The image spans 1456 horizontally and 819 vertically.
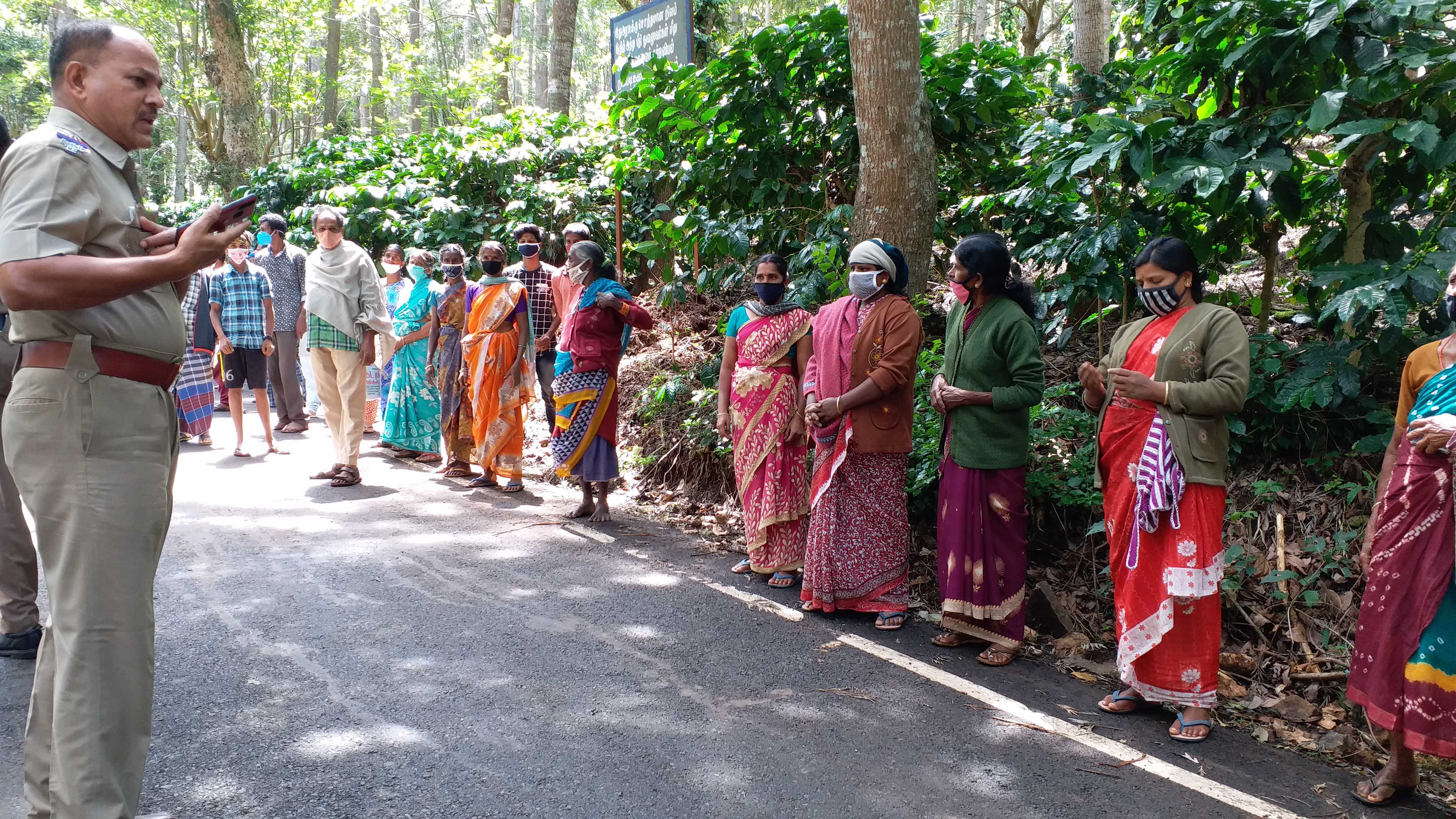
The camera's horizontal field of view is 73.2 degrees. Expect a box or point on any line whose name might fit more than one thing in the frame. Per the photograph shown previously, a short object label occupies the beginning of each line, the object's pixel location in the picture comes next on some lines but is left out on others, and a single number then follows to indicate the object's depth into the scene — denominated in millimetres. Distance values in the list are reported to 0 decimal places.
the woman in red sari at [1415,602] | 3299
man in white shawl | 8281
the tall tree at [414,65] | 26531
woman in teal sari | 9305
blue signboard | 11352
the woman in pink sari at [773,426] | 5855
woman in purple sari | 4762
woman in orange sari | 8141
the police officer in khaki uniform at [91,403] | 2553
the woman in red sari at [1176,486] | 3961
